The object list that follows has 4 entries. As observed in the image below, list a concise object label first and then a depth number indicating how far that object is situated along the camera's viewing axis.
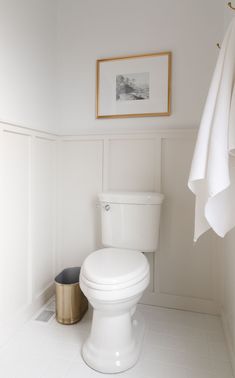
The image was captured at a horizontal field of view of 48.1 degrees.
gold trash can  1.62
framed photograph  1.77
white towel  0.92
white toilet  1.22
